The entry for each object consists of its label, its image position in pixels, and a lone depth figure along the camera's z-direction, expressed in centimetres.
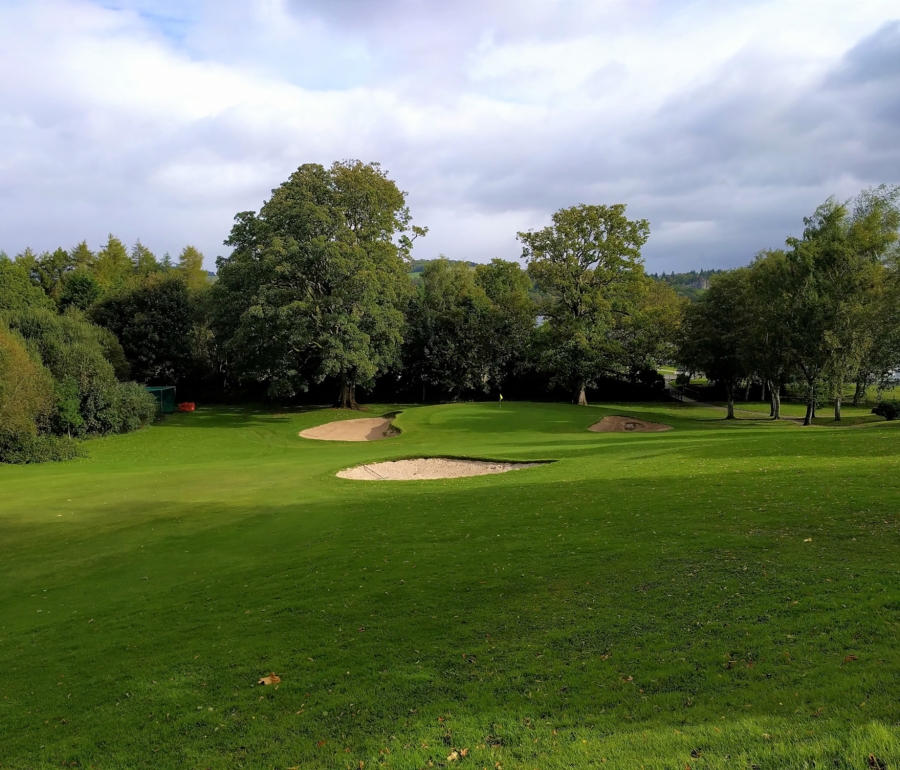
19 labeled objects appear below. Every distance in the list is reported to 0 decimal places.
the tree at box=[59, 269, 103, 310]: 6544
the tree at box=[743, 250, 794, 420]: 4084
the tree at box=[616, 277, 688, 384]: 5438
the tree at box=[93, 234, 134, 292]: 7938
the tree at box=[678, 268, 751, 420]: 4675
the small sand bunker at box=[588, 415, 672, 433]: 4222
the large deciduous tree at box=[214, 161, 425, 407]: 4566
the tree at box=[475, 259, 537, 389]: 6331
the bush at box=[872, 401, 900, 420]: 3956
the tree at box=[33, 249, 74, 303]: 7650
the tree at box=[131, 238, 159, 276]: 9044
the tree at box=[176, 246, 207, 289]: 9094
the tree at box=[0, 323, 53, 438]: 3100
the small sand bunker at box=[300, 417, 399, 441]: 4119
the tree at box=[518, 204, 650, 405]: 5306
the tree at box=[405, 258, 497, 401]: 6188
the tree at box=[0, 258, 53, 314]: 5078
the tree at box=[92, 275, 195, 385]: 6216
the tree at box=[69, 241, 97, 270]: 8419
